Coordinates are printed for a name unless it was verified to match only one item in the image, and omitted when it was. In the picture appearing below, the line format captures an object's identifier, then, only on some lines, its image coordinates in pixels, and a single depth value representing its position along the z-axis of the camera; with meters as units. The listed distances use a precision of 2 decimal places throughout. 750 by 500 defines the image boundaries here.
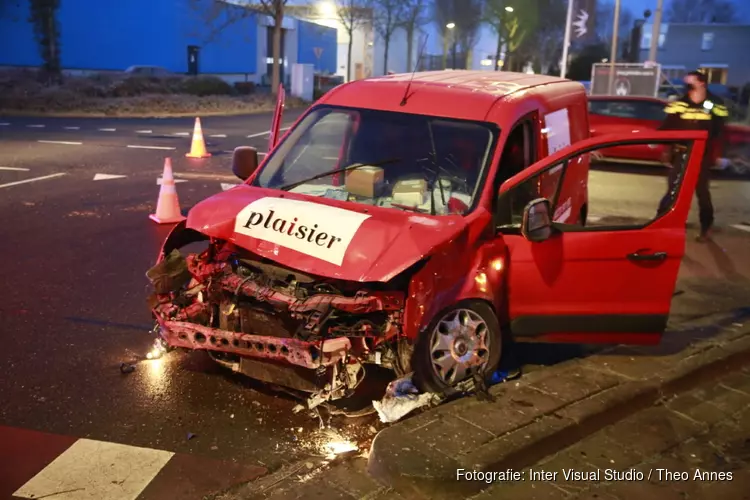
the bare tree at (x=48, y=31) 34.88
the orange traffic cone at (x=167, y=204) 9.28
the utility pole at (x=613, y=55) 22.25
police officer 8.89
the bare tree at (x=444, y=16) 62.09
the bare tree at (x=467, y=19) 61.34
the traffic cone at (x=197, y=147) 15.63
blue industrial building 38.38
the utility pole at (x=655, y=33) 25.07
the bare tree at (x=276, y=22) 37.09
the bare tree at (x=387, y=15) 54.19
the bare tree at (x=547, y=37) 54.62
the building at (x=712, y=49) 64.12
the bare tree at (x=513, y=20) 50.56
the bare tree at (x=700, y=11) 95.56
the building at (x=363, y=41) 58.69
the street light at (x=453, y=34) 58.49
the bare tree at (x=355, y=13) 51.28
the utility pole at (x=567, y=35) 24.56
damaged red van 4.17
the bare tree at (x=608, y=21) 70.89
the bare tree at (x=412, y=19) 56.34
